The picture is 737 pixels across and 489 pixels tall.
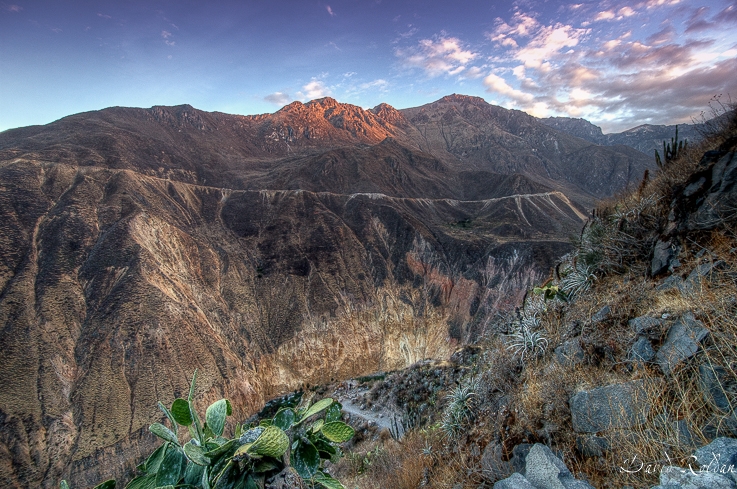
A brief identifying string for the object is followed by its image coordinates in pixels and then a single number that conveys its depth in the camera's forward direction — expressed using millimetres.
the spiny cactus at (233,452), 2273
